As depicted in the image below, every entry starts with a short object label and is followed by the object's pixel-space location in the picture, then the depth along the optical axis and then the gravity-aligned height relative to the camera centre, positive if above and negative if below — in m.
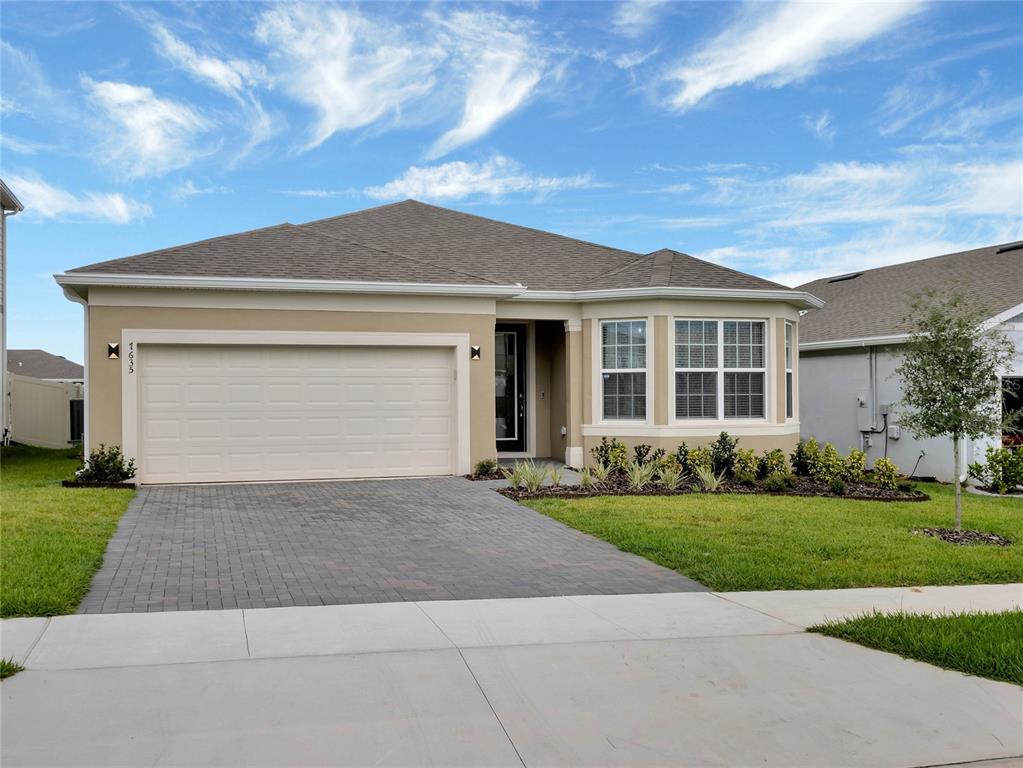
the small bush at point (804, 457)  16.39 -1.35
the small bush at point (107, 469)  13.66 -1.26
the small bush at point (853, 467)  15.68 -1.49
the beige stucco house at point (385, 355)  14.26 +0.57
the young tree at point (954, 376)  10.77 +0.11
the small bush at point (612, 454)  15.88 -1.24
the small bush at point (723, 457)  15.74 -1.29
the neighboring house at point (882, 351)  17.30 +0.74
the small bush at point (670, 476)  14.09 -1.49
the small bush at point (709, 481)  14.08 -1.56
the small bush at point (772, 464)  15.89 -1.43
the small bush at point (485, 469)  15.30 -1.44
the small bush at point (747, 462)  15.62 -1.38
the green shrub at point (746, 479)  14.66 -1.58
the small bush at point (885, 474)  14.99 -1.54
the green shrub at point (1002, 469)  16.02 -1.57
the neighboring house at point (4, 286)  22.56 +2.75
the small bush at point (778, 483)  14.21 -1.60
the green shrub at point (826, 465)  15.78 -1.46
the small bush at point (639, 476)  14.06 -1.47
